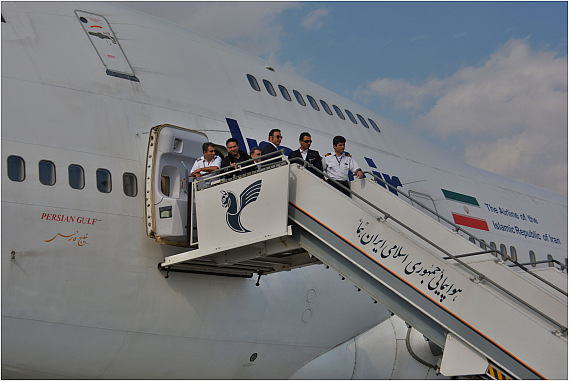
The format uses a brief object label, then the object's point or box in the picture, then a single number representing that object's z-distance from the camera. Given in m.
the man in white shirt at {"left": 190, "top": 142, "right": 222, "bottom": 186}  8.64
